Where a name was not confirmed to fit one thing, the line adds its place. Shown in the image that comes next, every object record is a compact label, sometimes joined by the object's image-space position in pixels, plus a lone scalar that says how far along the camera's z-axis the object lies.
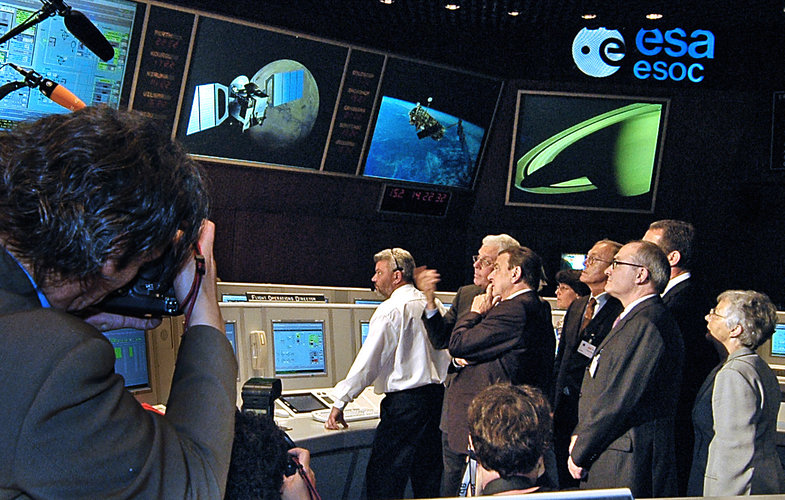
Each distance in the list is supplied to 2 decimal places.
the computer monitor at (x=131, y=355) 2.68
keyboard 3.38
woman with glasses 2.91
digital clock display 6.01
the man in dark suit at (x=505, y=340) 3.28
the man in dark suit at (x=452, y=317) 3.33
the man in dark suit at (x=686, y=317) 3.26
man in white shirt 3.52
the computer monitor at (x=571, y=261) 6.40
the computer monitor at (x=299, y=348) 3.69
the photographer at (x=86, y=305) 0.69
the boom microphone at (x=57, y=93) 2.66
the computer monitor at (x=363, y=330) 3.99
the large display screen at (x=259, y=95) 4.81
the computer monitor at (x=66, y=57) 4.17
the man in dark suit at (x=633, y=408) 2.74
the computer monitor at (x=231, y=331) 3.48
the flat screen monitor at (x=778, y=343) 4.73
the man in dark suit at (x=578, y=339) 3.53
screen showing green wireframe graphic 6.14
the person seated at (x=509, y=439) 2.07
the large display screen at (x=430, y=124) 5.61
